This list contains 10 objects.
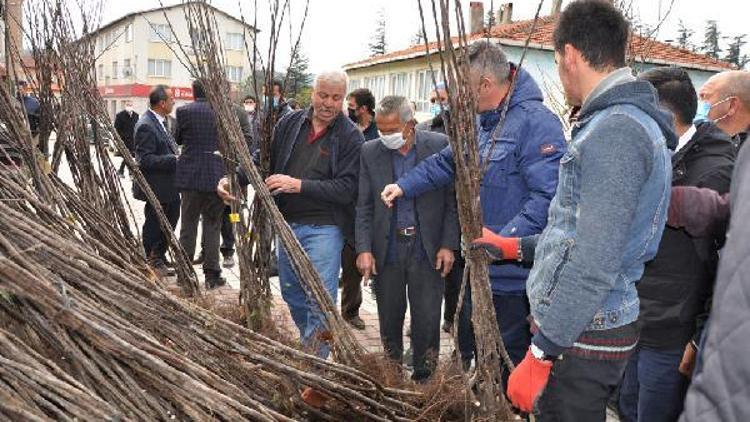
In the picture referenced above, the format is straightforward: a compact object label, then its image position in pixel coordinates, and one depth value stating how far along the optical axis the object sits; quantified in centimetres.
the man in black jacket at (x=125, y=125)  742
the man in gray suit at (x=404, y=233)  348
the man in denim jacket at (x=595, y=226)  168
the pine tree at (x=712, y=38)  3675
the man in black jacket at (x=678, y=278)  255
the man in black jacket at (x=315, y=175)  355
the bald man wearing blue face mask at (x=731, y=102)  329
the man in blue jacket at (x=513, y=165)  261
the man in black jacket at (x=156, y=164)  579
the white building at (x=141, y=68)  4000
